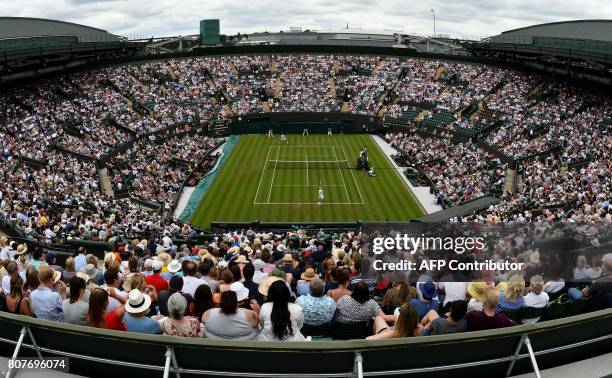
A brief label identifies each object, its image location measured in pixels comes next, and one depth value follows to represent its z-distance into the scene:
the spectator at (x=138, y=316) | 6.82
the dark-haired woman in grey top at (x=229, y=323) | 6.49
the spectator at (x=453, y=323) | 6.55
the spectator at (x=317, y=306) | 7.38
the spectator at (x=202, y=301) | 7.20
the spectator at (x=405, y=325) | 6.25
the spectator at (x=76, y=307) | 7.18
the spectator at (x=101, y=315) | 6.70
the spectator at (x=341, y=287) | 8.51
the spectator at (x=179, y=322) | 6.61
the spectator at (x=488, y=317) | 6.59
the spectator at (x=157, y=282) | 9.74
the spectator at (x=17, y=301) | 7.54
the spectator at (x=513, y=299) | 8.09
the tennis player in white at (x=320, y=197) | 38.68
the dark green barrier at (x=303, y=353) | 5.21
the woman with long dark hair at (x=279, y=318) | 6.45
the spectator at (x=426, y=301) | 7.78
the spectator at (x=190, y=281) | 9.38
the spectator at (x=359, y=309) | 7.24
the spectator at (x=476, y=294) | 8.13
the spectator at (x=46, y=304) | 7.60
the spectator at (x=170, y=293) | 8.18
